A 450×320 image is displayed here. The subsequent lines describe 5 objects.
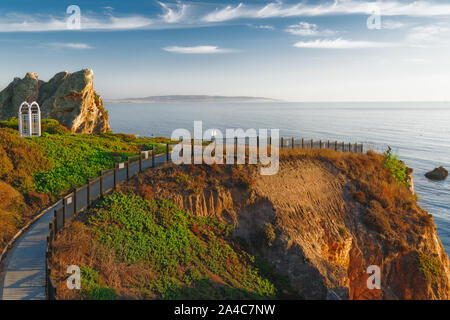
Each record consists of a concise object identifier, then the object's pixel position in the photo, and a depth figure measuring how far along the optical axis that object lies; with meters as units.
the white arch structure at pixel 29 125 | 29.91
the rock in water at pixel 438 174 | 57.06
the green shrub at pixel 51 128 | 35.56
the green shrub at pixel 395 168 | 29.49
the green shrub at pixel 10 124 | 34.28
